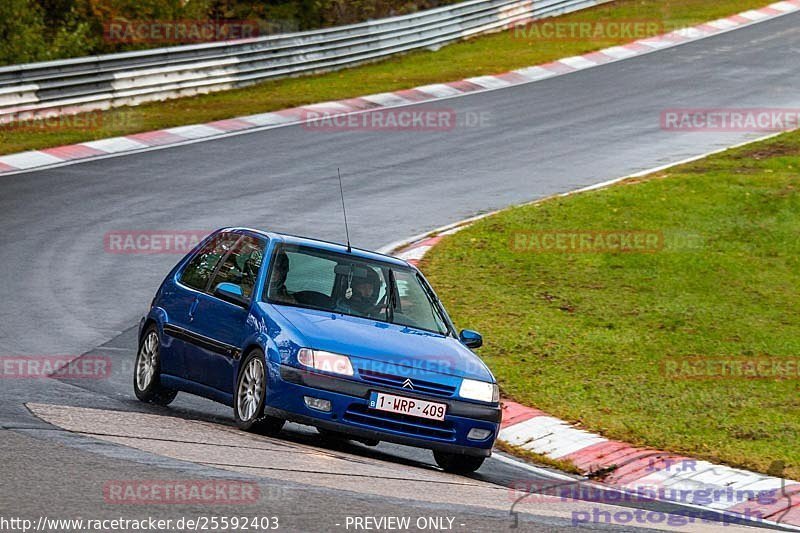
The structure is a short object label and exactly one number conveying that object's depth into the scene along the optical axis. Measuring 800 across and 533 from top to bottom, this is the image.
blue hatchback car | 17.67
